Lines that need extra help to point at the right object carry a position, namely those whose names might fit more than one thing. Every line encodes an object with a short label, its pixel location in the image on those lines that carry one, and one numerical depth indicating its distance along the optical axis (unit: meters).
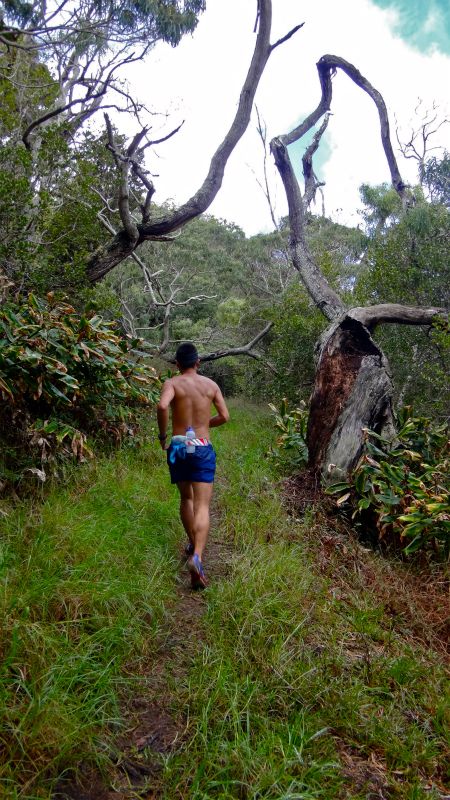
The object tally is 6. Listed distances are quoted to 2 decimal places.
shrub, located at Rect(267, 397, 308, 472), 5.83
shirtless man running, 3.56
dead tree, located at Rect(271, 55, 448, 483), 4.98
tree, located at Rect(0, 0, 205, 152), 10.41
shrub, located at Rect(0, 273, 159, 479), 4.20
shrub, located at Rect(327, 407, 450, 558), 3.88
